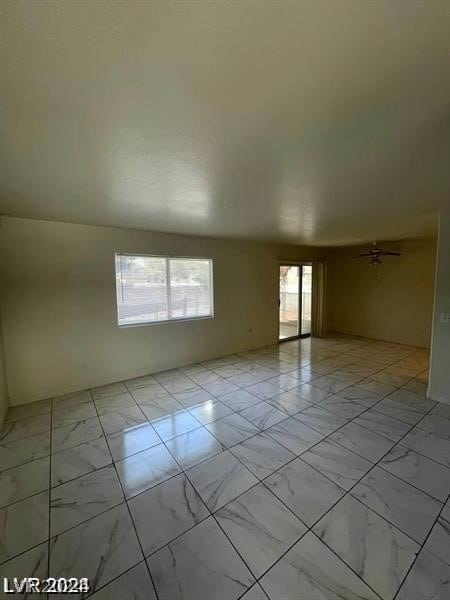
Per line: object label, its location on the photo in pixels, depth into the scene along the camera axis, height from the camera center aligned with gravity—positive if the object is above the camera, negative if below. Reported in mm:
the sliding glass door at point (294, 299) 6352 -475
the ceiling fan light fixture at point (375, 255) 4707 +509
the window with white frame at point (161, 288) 3841 -129
